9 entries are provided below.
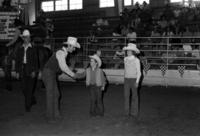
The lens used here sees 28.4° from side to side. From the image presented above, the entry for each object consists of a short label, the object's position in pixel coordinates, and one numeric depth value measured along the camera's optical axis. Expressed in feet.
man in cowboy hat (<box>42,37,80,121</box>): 31.35
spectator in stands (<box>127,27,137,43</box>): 59.52
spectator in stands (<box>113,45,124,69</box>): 60.90
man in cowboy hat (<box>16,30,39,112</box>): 36.47
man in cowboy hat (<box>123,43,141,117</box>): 33.22
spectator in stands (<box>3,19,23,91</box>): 50.69
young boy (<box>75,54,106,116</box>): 33.83
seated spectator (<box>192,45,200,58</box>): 55.16
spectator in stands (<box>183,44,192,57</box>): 56.85
